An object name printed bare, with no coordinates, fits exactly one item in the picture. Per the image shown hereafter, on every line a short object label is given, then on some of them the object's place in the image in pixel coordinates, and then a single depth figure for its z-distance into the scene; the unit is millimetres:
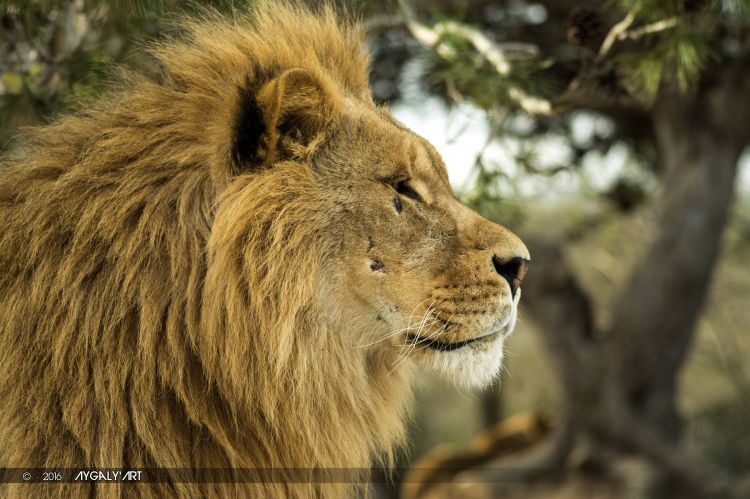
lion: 4742
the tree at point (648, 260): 12195
